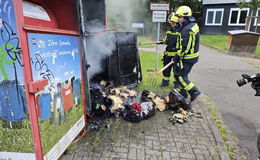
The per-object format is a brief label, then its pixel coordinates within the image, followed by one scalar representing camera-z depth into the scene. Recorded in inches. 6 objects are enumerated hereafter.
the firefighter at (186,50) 145.7
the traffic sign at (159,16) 247.9
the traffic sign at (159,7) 240.8
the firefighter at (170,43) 182.9
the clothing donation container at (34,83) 60.7
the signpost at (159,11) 241.6
